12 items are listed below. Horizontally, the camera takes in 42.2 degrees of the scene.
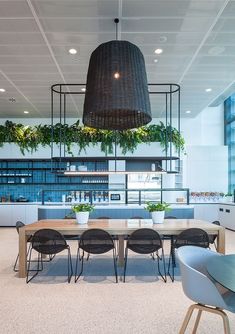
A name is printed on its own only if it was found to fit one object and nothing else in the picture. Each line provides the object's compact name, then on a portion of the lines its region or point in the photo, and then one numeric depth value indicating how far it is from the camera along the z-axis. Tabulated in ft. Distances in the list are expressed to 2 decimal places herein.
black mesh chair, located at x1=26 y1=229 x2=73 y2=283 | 14.79
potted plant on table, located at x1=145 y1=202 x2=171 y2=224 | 17.08
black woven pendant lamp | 9.53
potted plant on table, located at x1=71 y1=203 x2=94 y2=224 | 17.04
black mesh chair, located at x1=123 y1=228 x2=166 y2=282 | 14.83
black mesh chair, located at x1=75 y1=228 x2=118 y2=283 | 14.76
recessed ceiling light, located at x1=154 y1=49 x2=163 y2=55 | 17.81
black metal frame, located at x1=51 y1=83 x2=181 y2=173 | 24.02
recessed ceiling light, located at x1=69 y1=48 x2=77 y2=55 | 17.50
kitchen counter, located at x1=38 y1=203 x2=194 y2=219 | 25.23
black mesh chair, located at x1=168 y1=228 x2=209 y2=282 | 15.05
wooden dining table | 15.38
